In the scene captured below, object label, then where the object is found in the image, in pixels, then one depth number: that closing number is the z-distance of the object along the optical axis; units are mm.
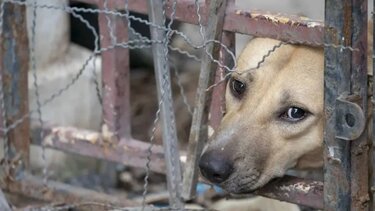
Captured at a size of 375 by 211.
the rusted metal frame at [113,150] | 3133
